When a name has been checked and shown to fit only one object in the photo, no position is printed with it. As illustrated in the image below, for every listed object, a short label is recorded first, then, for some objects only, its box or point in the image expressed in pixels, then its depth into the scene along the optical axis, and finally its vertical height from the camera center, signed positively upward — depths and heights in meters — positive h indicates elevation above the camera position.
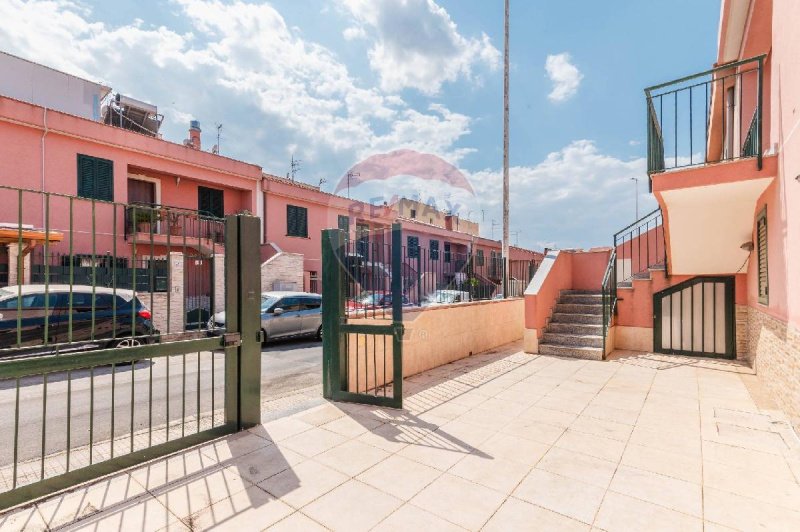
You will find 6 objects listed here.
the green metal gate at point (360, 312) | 4.46 -0.60
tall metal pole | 11.39 +3.44
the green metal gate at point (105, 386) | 2.80 -1.52
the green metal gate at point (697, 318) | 7.24 -1.03
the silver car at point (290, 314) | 9.94 -1.30
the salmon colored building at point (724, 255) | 4.15 +0.22
